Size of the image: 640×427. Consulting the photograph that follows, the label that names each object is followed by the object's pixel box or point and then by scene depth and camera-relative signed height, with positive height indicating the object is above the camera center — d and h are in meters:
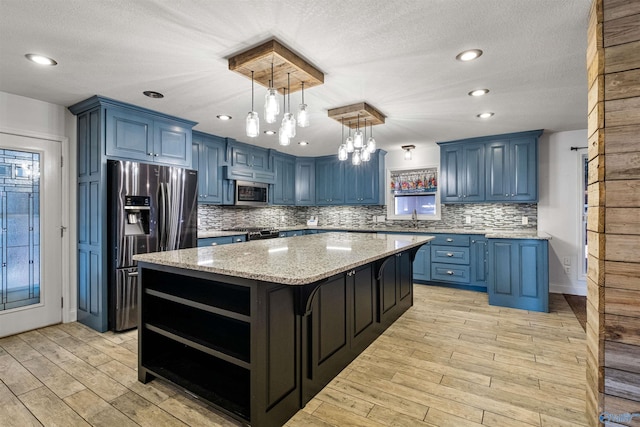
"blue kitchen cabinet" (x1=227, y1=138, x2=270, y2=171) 5.03 +0.95
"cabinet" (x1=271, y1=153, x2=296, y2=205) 5.95 +0.63
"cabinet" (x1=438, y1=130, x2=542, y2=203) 4.53 +0.65
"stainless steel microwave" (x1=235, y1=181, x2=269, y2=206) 5.14 +0.32
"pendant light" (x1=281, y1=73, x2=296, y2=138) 2.39 +0.67
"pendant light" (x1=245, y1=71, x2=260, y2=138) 2.31 +0.65
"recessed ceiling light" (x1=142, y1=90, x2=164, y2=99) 3.01 +1.15
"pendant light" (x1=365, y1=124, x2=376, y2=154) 3.23 +0.68
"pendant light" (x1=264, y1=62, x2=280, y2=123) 2.12 +0.73
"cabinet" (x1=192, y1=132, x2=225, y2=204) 4.56 +0.71
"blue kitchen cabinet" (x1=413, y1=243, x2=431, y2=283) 5.09 -0.86
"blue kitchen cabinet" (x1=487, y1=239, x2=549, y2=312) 3.77 -0.77
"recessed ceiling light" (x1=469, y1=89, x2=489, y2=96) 2.97 +1.14
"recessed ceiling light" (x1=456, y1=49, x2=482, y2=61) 2.24 +1.13
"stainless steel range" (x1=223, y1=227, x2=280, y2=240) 4.88 -0.32
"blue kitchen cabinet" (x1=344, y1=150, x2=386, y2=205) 5.88 +0.57
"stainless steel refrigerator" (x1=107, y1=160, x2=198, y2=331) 3.20 -0.10
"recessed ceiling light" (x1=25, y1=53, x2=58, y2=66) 2.31 +1.15
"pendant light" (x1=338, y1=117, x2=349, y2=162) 3.16 +0.60
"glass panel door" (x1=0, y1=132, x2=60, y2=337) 3.12 -0.21
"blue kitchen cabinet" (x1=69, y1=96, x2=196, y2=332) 3.21 +0.58
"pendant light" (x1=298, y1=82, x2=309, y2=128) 2.44 +0.74
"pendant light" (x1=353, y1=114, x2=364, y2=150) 3.09 +0.70
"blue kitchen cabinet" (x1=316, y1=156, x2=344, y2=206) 6.25 +0.63
